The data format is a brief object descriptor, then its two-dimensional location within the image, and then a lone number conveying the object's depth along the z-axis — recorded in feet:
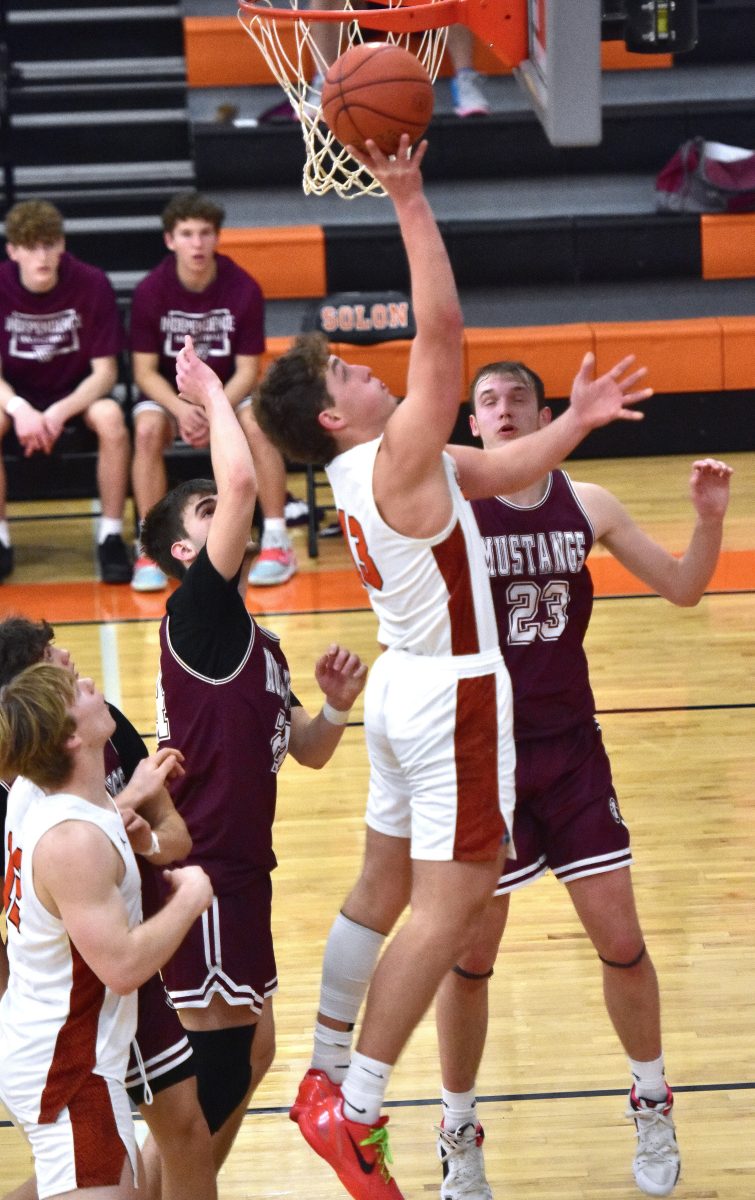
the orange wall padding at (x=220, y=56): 71.67
